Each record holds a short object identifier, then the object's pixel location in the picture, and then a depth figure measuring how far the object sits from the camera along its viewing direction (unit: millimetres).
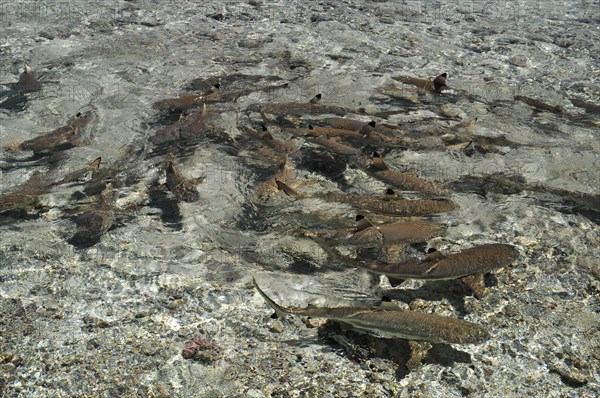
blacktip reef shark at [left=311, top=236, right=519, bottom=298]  4703
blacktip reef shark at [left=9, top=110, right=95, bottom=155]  6660
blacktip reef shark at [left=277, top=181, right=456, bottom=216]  5461
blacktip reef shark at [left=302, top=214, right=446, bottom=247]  5078
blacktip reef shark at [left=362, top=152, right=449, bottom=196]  5914
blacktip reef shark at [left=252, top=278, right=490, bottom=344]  4141
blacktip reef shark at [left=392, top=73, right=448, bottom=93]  8078
